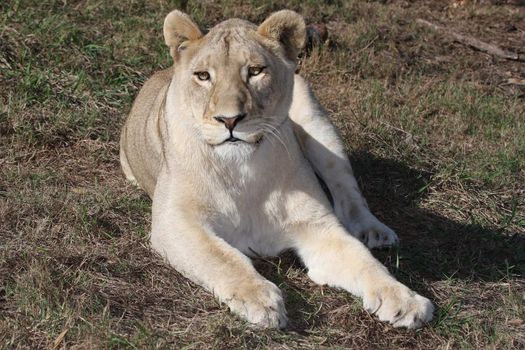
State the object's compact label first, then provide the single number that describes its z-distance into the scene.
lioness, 7.19
